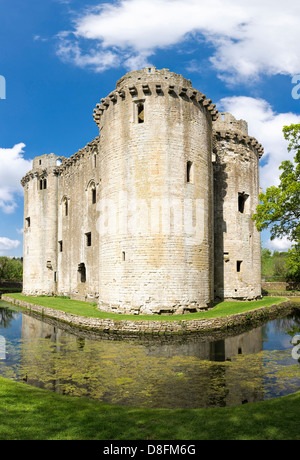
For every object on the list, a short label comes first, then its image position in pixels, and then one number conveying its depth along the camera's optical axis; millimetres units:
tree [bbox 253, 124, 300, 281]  15250
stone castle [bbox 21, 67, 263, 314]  16688
